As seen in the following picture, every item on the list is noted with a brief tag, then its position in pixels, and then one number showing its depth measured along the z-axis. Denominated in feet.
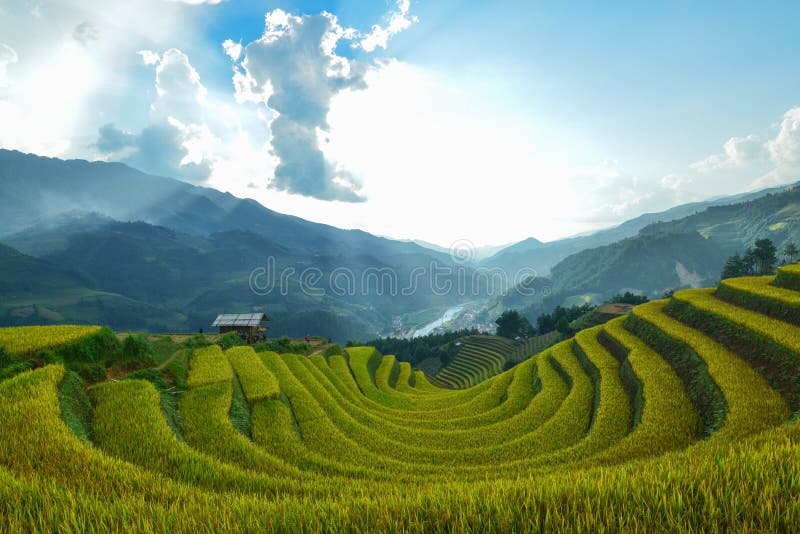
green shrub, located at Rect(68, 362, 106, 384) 39.11
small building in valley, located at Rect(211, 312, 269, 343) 124.06
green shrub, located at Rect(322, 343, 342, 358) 116.98
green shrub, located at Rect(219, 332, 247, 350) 82.12
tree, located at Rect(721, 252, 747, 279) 242.37
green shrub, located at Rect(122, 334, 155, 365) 47.96
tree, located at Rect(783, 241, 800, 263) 240.49
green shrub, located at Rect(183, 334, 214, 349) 68.64
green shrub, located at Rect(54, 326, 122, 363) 40.74
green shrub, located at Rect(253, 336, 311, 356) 91.95
